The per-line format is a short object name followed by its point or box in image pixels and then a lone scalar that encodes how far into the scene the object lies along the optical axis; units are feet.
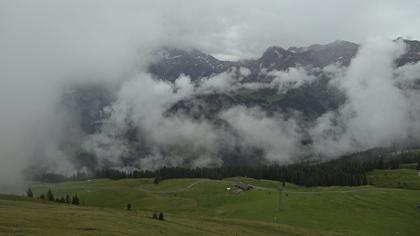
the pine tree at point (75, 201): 576.53
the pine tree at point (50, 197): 609.01
